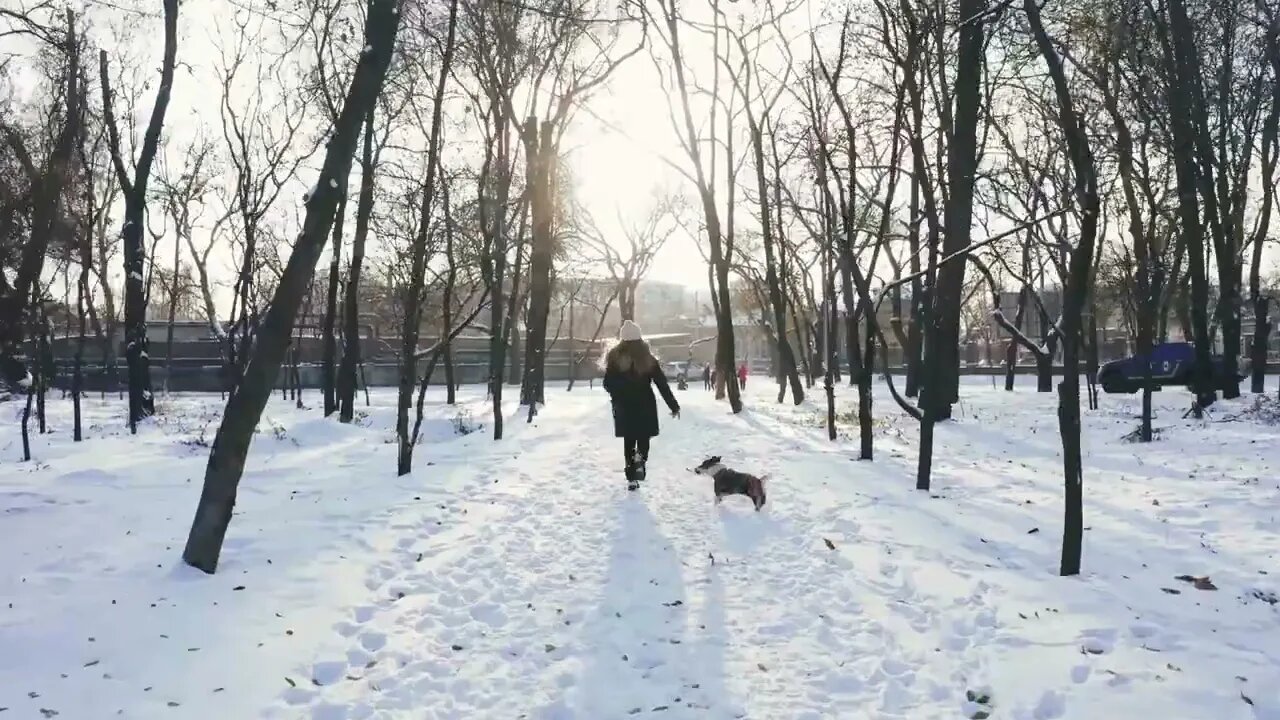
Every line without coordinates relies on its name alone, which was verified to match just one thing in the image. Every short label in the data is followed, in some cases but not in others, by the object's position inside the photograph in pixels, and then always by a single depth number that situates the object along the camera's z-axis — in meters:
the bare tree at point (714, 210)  19.77
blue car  21.23
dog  7.59
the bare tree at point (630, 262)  35.69
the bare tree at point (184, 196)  24.47
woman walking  8.77
